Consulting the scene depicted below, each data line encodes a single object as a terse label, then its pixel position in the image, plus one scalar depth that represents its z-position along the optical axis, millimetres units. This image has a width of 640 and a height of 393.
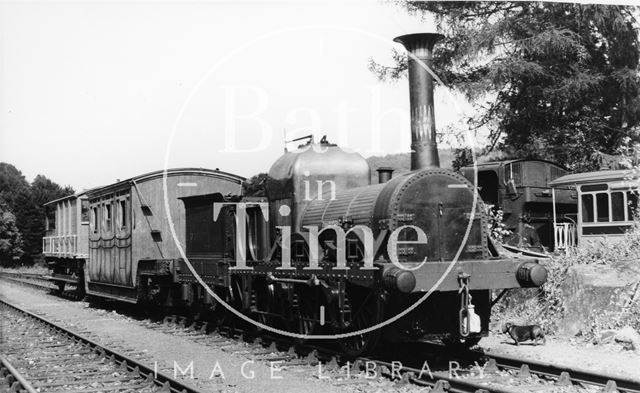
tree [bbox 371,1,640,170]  15781
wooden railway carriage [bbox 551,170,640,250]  15648
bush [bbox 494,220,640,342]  10555
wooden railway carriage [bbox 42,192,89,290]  20047
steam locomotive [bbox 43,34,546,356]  8398
